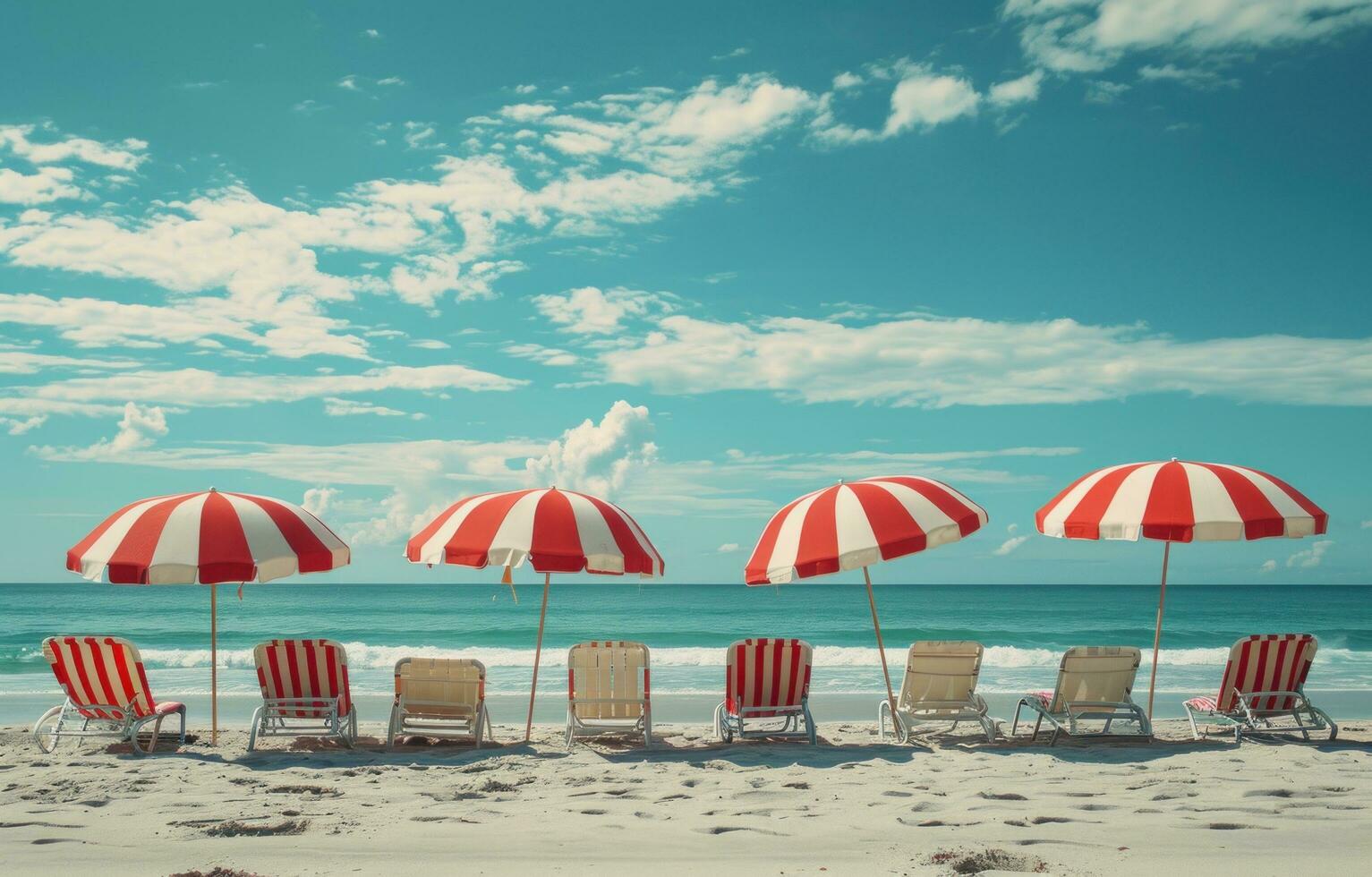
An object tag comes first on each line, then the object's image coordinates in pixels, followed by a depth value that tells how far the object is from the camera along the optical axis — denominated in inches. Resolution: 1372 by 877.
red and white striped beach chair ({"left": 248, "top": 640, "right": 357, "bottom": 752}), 313.0
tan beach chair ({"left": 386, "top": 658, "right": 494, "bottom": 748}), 315.3
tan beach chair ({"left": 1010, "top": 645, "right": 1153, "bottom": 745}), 314.2
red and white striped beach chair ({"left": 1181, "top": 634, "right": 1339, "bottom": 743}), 315.9
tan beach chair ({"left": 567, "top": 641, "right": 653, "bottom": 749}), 320.5
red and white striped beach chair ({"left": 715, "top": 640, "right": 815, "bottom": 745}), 319.9
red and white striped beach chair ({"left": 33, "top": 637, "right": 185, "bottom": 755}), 300.0
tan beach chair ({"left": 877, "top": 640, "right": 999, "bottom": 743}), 319.6
